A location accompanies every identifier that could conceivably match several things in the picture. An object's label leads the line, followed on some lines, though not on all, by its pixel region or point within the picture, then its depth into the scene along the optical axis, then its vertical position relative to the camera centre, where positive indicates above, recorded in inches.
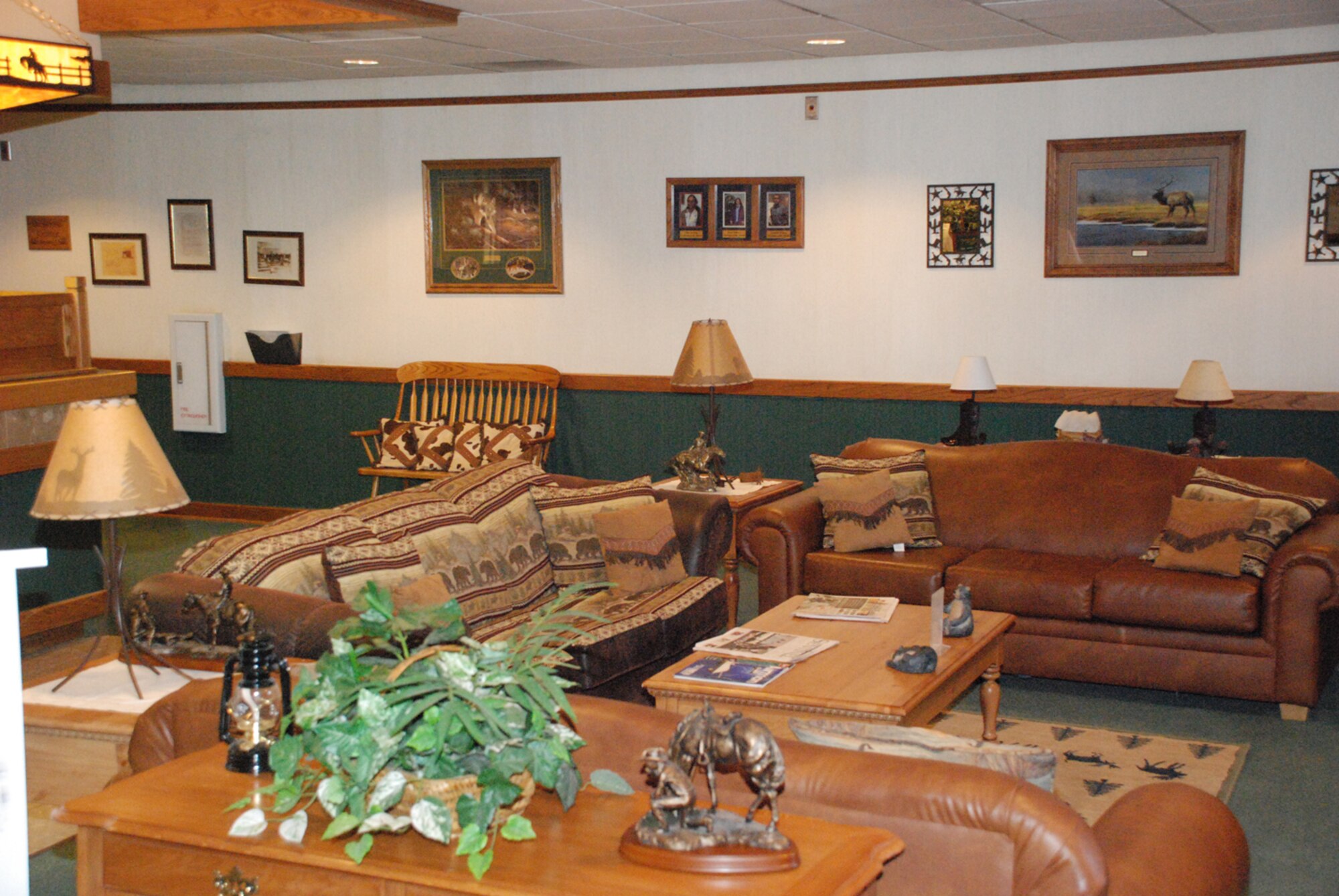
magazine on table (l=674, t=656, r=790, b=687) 154.6 -44.1
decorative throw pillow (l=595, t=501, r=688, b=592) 205.2 -38.2
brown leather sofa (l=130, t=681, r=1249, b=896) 80.2 -33.3
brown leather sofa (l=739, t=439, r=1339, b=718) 196.9 -44.4
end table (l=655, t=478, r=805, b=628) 243.9 -37.5
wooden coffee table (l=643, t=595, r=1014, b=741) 149.2 -44.8
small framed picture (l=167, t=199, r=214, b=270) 360.5 +19.5
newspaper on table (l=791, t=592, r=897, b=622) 185.9 -44.1
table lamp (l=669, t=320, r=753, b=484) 256.1 -11.3
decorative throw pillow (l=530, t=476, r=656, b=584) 209.5 -36.2
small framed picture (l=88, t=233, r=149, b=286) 367.6 +13.0
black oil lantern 90.5 -28.5
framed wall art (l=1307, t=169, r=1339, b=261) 266.5 +16.7
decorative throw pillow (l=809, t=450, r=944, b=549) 239.8 -33.6
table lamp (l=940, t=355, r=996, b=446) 263.7 -17.1
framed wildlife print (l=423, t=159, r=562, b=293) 331.6 +19.6
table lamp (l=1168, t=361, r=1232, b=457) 250.2 -18.1
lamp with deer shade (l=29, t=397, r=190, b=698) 135.2 -17.0
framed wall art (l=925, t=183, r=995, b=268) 294.5 +16.9
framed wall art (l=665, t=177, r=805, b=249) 310.5 +21.2
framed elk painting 275.0 +19.9
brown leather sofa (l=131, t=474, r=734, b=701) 134.0 -37.3
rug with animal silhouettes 167.6 -62.2
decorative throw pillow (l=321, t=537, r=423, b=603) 156.9 -32.1
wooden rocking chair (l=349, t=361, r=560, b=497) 331.3 -23.1
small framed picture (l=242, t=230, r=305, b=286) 354.3 +12.5
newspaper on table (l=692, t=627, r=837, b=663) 165.0 -44.0
